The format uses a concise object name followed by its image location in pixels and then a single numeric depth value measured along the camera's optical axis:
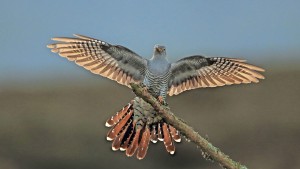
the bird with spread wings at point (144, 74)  11.11
